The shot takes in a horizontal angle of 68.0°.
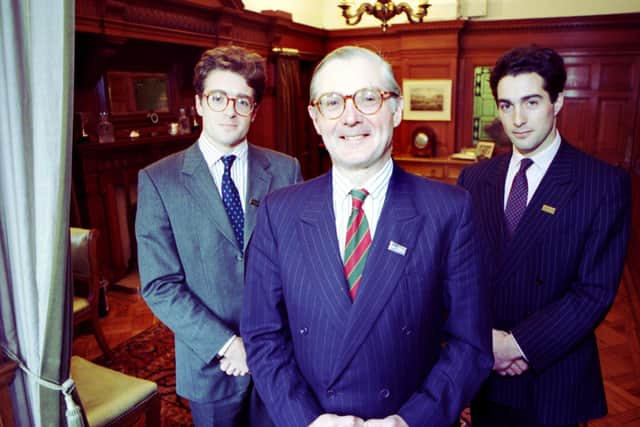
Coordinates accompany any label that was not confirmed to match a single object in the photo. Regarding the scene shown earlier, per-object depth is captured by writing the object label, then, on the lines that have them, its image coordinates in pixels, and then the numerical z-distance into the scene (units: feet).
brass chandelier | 13.67
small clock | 22.77
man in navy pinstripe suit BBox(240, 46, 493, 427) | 3.74
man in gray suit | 4.92
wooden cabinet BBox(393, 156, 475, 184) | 21.78
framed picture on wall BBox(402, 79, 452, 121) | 22.54
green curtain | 3.54
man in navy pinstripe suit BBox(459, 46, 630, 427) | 4.63
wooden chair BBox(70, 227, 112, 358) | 10.31
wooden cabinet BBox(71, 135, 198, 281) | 13.53
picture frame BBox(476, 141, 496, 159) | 21.47
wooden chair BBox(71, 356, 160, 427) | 6.40
